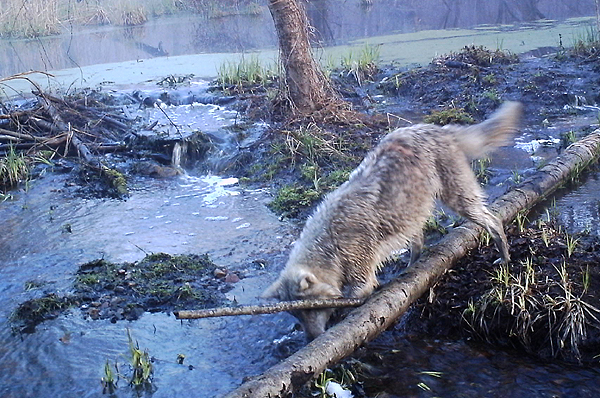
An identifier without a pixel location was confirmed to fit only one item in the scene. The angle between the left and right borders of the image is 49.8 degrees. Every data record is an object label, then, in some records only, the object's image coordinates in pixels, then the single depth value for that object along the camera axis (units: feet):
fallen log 13.98
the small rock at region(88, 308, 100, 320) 20.06
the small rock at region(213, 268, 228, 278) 22.30
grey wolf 17.56
